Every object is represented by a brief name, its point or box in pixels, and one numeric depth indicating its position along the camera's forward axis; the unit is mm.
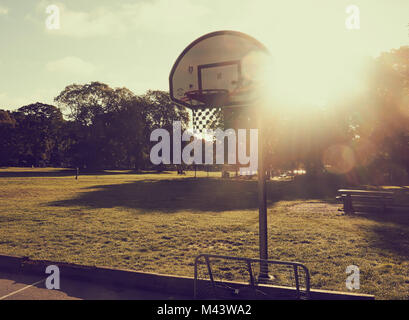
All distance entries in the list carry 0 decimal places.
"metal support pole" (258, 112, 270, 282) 5527
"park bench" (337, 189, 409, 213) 12617
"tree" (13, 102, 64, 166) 69750
